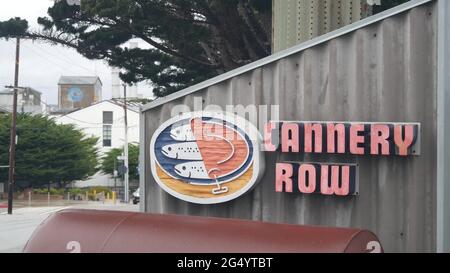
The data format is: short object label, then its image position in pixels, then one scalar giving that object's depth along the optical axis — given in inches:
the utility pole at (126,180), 2005.2
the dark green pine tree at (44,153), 2274.9
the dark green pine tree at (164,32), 585.3
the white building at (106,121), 3117.6
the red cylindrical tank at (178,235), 186.2
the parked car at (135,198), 2023.3
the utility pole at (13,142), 1547.7
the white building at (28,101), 3673.7
